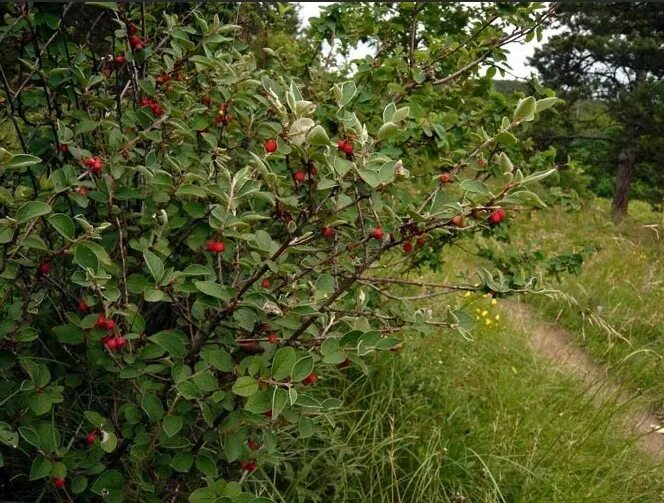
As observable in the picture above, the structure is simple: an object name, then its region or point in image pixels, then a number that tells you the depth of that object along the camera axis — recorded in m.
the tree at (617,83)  11.04
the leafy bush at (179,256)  1.32
